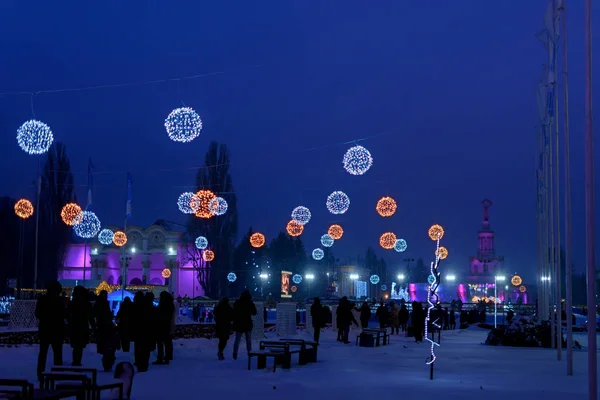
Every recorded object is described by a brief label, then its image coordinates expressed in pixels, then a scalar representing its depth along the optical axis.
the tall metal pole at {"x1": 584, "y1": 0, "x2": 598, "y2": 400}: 9.88
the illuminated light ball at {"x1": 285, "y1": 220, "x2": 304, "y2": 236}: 33.88
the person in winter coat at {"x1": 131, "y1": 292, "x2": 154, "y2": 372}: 14.19
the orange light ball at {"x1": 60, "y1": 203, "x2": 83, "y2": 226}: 31.09
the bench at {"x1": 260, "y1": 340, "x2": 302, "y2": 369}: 15.26
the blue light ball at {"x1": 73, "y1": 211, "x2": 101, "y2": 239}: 32.84
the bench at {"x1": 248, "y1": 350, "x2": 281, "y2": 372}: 14.45
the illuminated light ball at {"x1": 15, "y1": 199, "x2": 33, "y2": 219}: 29.45
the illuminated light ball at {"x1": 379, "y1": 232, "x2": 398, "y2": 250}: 34.78
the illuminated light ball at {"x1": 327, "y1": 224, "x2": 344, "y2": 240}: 34.12
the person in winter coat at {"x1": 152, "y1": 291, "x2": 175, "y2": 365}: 15.41
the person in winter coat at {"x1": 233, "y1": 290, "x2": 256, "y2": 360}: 16.73
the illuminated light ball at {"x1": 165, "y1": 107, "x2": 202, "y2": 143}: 17.61
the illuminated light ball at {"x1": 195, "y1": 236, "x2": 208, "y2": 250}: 45.97
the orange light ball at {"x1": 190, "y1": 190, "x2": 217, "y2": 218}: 30.89
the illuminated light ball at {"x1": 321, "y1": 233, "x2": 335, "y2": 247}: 40.85
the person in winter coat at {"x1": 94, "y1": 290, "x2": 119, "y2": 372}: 14.15
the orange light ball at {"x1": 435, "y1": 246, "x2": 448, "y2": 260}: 42.38
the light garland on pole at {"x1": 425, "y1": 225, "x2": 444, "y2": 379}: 13.27
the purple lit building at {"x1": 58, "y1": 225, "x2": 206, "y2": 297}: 69.19
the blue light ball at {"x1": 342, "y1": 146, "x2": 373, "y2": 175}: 22.12
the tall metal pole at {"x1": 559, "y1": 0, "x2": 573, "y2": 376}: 13.66
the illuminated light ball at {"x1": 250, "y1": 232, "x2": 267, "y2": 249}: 40.09
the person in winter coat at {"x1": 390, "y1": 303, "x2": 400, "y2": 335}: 32.38
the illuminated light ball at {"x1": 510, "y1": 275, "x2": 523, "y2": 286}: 51.62
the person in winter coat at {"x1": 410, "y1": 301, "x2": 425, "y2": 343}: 26.02
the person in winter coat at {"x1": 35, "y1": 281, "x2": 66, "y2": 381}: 13.20
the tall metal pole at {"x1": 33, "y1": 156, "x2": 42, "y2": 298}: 39.81
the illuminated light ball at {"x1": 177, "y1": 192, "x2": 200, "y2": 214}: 30.58
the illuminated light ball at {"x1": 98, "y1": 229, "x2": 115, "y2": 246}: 44.94
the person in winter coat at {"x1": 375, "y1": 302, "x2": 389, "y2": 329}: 30.87
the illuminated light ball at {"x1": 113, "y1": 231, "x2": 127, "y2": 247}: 43.83
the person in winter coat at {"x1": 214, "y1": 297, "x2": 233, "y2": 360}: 17.28
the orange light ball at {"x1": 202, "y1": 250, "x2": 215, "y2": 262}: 49.61
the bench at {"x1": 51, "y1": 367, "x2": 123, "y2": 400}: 8.60
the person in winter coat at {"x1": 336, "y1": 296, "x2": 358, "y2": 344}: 24.25
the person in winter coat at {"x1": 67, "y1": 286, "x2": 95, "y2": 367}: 14.05
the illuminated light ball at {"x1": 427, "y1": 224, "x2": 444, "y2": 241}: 36.65
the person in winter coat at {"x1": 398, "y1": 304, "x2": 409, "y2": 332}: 33.75
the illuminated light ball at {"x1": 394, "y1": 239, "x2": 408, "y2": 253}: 40.65
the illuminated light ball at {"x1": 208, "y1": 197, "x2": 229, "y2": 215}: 31.38
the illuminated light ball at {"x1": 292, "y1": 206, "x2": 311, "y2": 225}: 30.42
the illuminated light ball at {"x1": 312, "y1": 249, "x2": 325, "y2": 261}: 43.53
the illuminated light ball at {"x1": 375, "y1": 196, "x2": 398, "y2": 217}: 28.30
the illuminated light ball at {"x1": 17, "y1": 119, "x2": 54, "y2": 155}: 19.03
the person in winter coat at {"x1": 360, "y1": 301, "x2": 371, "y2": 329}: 30.46
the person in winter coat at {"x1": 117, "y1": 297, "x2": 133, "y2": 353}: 14.80
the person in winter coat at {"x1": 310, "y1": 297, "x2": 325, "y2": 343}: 22.53
